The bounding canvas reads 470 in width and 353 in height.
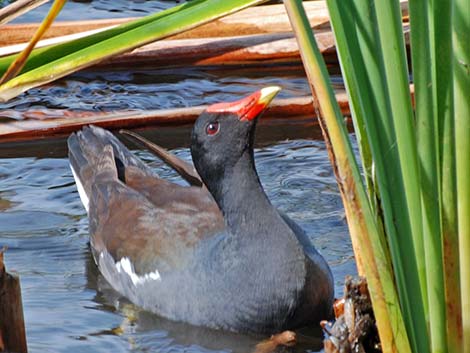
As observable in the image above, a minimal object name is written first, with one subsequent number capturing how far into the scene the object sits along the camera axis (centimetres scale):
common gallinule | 881
